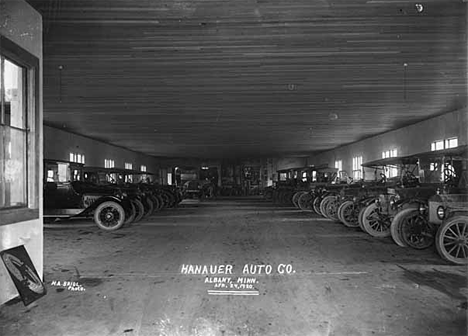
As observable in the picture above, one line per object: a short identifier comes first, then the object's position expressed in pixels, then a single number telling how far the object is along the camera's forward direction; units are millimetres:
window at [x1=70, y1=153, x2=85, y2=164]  16281
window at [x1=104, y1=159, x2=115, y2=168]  20367
